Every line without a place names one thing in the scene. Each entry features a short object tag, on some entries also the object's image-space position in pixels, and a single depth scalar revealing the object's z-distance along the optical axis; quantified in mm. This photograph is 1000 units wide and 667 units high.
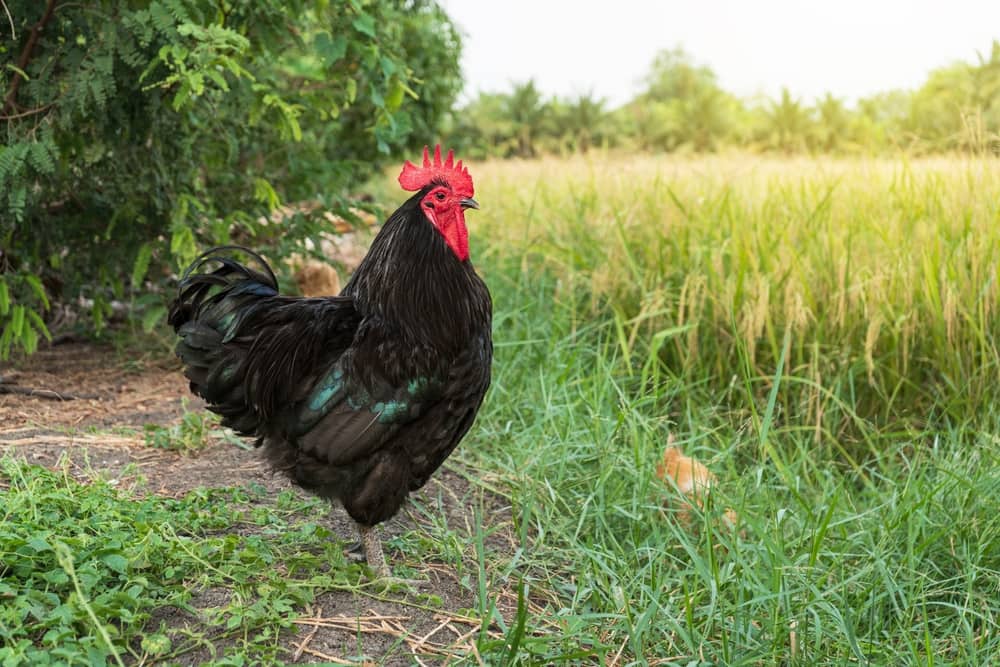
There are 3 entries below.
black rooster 2676
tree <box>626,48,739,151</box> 20938
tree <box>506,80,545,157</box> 22578
